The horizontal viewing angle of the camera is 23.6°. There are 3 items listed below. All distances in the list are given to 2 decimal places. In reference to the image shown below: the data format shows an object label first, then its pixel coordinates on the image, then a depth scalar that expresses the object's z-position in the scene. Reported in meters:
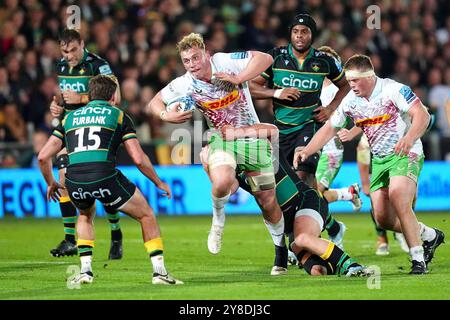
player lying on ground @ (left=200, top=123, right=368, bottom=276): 11.05
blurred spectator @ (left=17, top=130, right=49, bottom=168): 20.39
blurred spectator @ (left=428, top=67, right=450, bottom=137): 23.43
